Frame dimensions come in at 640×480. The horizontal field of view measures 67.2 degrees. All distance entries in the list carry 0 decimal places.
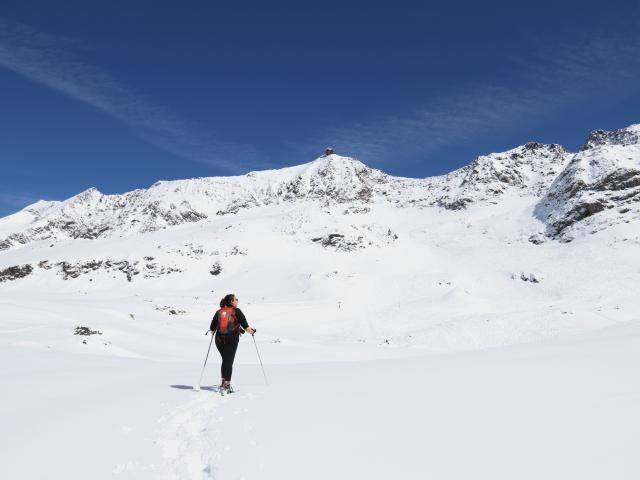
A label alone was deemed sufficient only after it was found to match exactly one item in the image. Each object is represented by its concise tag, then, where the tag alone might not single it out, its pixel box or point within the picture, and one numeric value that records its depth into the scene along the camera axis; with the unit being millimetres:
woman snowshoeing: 8969
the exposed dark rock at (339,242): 55600
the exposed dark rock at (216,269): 51188
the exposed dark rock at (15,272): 48938
